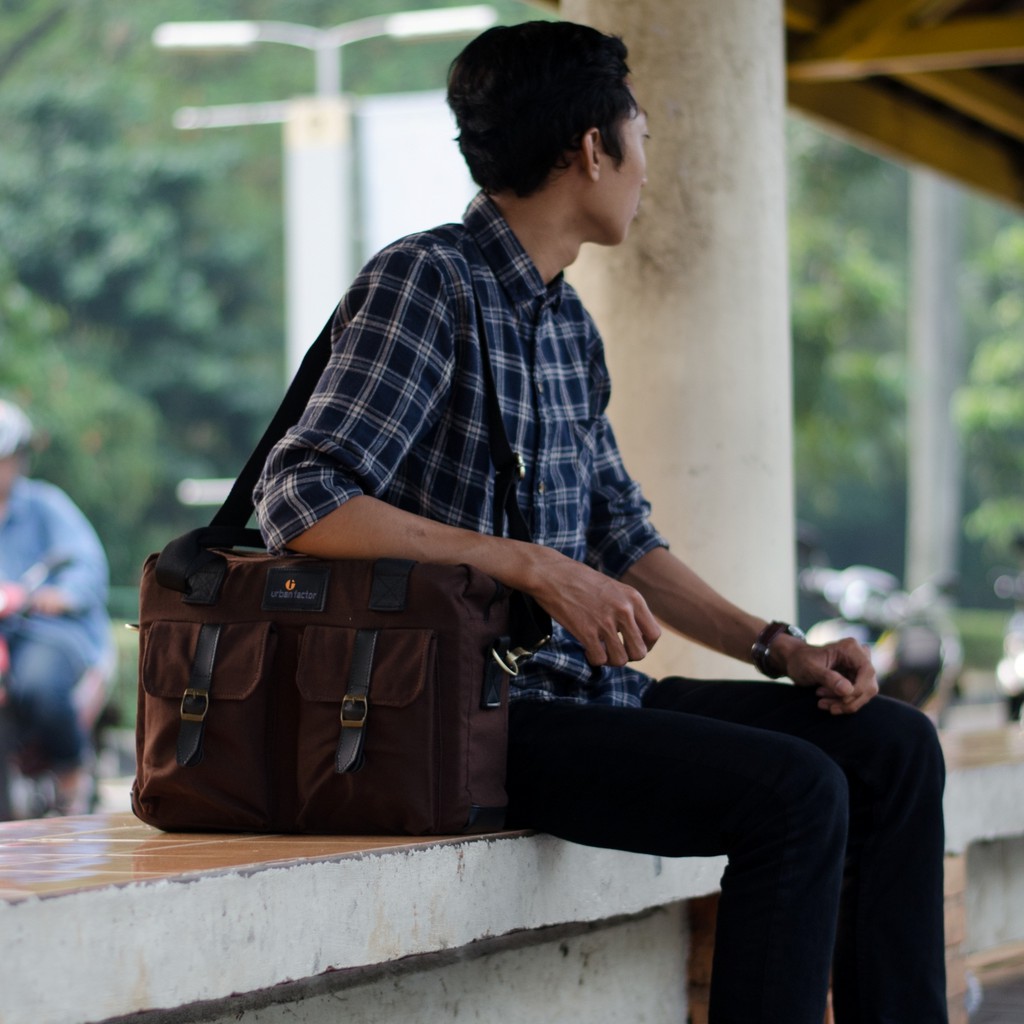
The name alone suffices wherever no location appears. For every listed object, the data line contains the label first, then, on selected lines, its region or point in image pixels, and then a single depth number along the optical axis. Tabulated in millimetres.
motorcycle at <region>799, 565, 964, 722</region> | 19031
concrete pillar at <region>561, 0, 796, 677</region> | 8367
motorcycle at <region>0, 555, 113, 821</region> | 14133
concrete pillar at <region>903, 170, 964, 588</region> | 47437
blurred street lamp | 18500
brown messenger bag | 4836
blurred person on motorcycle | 14375
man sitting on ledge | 4879
